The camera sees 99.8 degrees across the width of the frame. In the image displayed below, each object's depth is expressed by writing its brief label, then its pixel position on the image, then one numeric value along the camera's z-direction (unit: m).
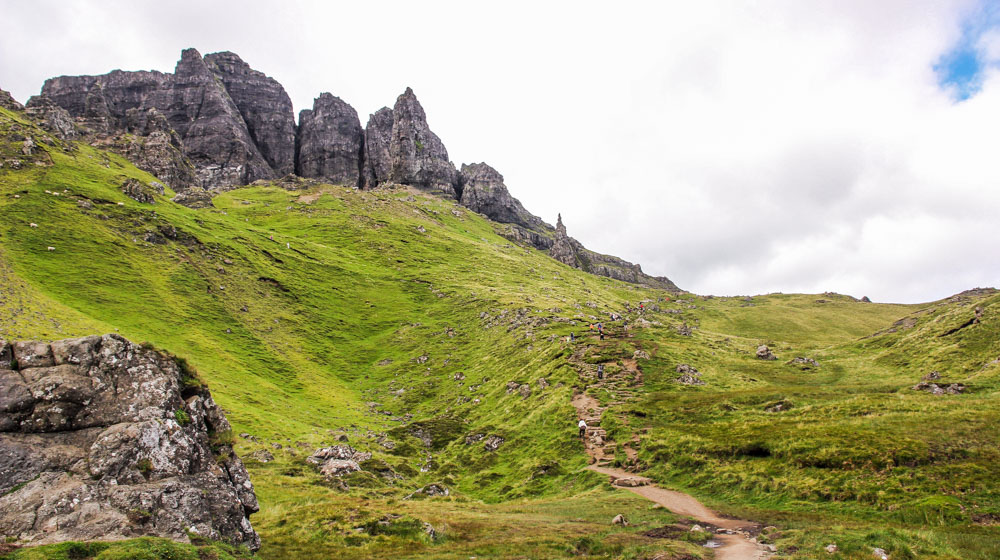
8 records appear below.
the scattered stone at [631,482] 39.28
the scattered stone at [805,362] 74.34
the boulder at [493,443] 57.62
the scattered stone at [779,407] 48.41
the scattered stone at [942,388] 45.59
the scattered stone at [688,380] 62.38
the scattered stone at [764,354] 82.25
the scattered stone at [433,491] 44.30
